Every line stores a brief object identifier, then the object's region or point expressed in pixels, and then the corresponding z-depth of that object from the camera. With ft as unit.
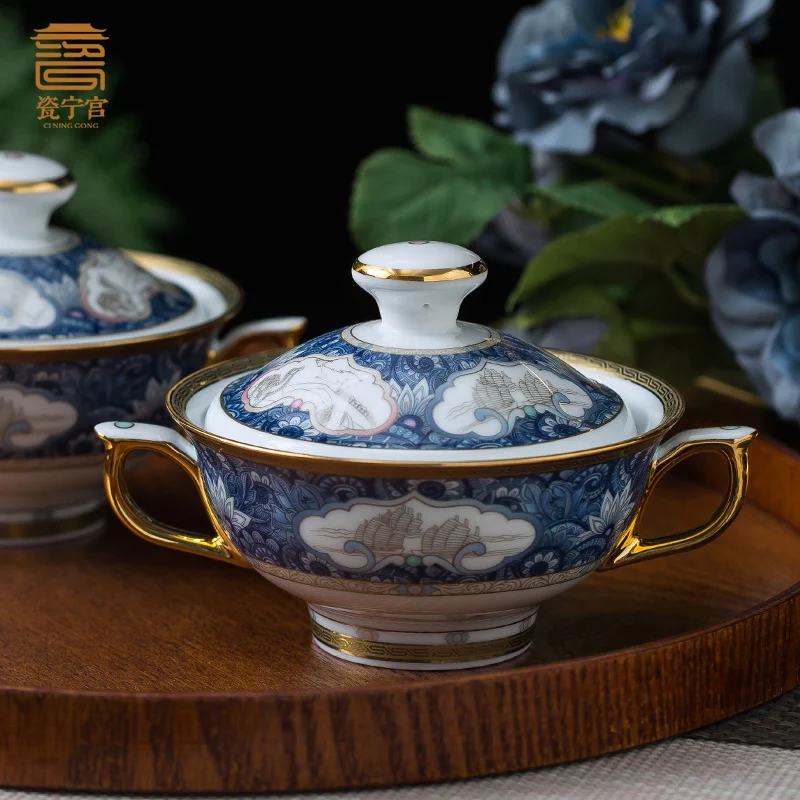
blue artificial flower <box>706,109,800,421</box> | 2.46
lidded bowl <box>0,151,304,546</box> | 2.16
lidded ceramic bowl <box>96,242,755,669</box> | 1.87
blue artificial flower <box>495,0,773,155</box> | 2.61
